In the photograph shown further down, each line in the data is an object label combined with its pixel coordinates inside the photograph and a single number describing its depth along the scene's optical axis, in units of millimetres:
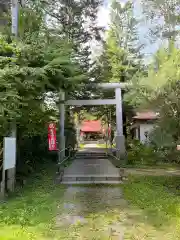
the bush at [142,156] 16969
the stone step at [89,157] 20817
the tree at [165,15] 15941
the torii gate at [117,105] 17312
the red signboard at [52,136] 13630
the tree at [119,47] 23797
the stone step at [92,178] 11344
